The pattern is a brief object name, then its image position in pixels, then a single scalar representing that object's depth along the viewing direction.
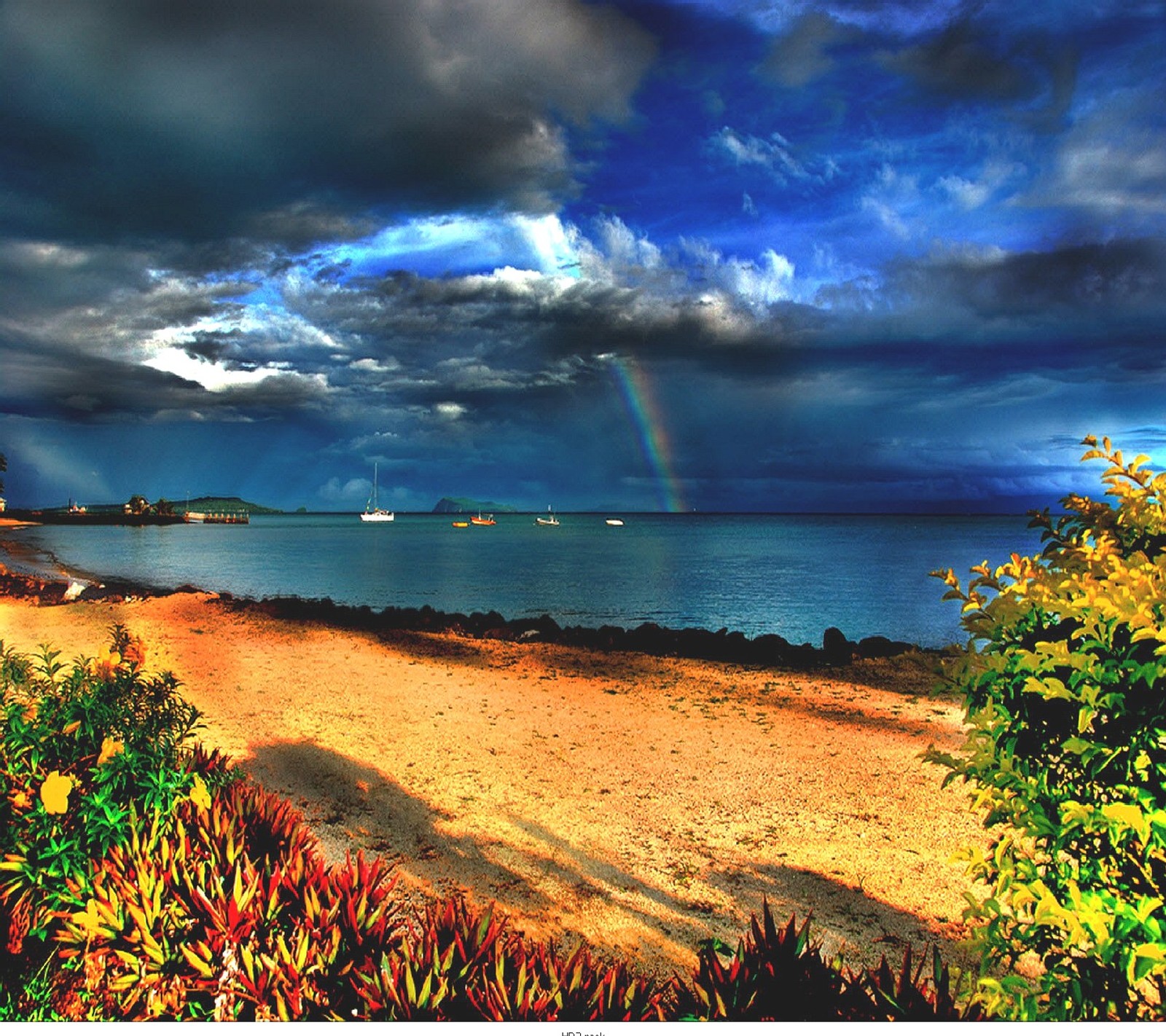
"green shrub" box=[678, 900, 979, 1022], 2.21
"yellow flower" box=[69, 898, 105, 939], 2.64
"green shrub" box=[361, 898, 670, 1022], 2.27
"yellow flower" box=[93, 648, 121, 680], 3.90
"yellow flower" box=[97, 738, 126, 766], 3.23
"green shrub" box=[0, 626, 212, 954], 3.10
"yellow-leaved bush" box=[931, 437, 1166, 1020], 2.03
